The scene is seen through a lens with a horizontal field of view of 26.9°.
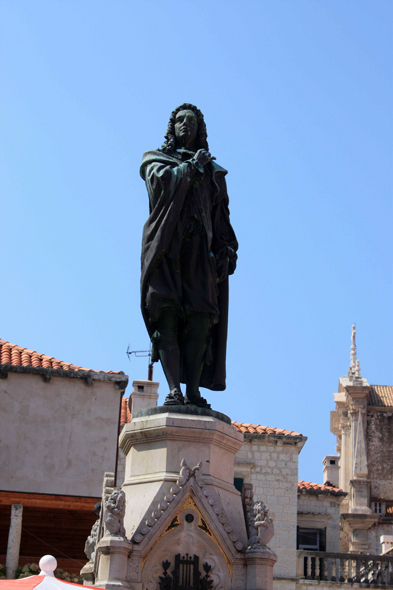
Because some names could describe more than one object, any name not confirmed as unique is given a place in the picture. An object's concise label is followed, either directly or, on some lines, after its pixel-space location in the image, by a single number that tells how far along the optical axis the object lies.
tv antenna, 29.66
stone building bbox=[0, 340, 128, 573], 22.34
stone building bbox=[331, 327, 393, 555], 51.38
